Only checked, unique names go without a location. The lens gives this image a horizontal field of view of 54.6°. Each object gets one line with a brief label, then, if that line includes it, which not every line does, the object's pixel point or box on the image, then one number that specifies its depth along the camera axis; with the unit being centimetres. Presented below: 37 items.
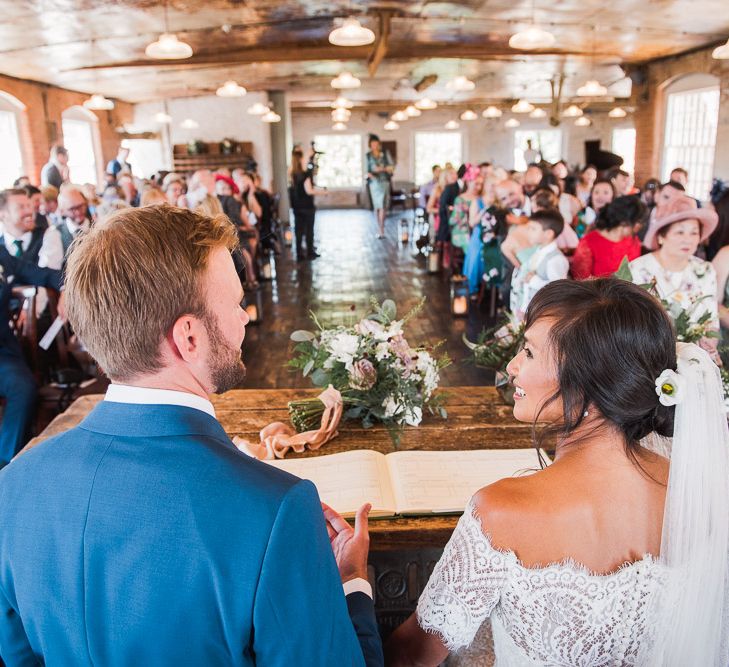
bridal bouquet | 214
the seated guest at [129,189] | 879
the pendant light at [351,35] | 600
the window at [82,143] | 1376
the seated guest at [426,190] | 1186
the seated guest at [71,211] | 567
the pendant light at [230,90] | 909
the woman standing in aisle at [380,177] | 1274
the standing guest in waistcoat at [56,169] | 936
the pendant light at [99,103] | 949
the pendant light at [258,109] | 1178
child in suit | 453
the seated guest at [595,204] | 716
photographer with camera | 1048
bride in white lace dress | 120
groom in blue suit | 88
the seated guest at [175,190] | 745
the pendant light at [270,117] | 1350
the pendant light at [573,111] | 1229
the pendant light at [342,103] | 1246
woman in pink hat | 354
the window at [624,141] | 2166
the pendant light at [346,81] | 892
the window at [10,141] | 1106
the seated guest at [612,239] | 468
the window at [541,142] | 2184
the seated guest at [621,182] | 824
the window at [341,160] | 2255
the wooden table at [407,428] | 205
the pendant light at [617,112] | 1396
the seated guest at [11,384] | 354
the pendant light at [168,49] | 589
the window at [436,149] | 2252
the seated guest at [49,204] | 701
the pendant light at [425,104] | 1327
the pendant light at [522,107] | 1274
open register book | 165
